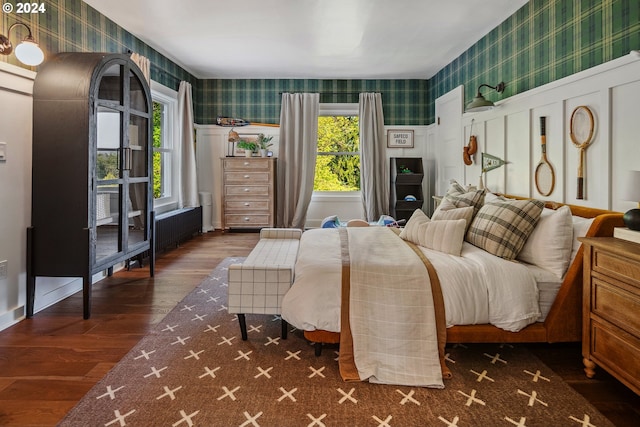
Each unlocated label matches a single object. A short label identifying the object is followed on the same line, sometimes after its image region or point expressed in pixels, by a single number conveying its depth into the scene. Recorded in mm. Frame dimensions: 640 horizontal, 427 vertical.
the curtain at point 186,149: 6082
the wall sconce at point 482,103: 4160
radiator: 5014
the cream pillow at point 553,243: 2396
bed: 2246
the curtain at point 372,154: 6926
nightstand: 1779
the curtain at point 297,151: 6902
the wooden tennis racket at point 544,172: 3395
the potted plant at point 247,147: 6750
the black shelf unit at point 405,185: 6469
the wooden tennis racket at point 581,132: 2930
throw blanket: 2088
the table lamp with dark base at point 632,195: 1989
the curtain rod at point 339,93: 7027
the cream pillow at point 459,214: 2992
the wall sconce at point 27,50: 2725
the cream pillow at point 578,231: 2394
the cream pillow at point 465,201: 3275
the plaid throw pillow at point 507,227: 2570
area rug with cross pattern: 1771
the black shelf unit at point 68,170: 2953
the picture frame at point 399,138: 7066
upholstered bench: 2408
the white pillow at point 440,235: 2702
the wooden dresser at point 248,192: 6695
